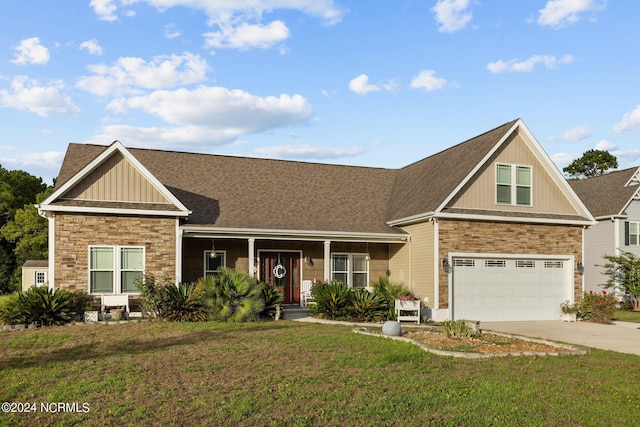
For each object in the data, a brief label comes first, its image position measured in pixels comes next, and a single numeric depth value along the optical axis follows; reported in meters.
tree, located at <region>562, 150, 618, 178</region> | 59.44
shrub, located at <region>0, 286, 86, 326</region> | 15.64
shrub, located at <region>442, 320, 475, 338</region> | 14.14
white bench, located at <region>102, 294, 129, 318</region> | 17.81
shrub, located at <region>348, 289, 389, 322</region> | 18.47
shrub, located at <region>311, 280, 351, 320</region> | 18.58
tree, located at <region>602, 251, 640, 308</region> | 26.97
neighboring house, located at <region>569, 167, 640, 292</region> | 30.05
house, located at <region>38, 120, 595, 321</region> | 18.27
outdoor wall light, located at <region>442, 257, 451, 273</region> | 19.47
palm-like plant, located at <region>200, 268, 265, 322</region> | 16.97
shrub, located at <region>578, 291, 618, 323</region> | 20.28
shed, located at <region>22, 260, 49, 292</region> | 32.38
